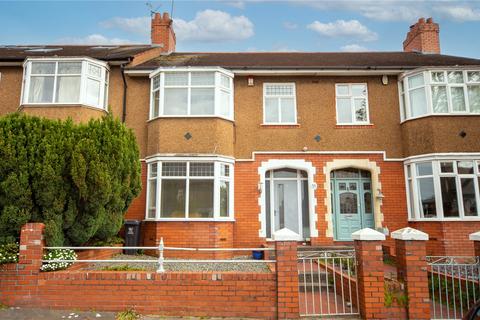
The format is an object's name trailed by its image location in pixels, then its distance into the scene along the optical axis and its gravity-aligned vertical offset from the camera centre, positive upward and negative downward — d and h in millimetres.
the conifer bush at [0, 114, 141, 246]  6473 +832
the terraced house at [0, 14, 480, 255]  10750 +2537
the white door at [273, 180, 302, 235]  11656 +420
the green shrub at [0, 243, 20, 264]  6020 -570
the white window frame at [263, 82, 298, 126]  11891 +4154
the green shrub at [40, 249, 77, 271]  6211 -702
